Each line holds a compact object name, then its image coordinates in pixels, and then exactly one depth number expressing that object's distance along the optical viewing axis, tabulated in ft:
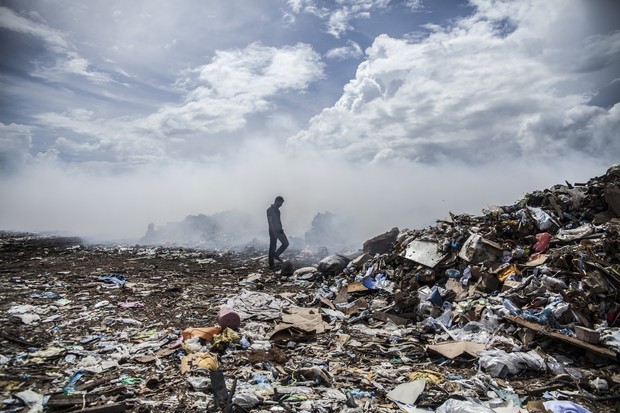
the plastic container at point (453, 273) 20.84
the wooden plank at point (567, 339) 11.88
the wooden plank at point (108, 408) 8.90
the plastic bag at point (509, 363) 11.80
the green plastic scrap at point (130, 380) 10.88
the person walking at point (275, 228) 32.63
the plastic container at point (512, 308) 15.39
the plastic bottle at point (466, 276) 19.77
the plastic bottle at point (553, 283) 15.71
